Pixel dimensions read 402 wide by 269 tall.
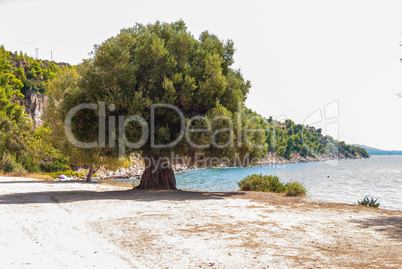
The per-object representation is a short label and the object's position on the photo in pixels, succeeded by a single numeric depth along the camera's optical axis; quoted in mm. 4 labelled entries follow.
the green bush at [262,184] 21775
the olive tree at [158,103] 17984
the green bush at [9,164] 41019
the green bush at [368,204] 15766
